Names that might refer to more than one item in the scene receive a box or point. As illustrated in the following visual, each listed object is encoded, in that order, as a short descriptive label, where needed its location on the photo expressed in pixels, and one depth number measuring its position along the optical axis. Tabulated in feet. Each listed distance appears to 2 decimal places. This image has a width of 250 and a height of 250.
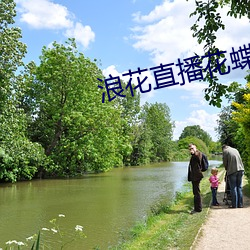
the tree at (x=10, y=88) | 64.28
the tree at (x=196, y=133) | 459.73
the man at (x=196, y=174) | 32.45
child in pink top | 34.22
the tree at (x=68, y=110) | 90.33
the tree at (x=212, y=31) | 12.59
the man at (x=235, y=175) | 32.83
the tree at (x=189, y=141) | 352.44
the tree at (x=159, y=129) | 238.25
